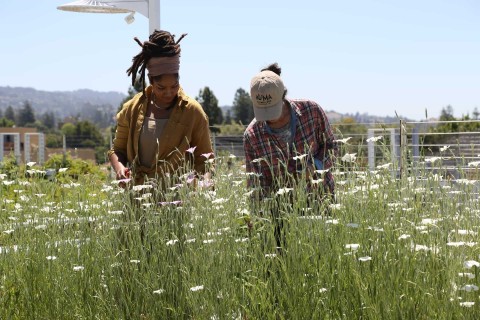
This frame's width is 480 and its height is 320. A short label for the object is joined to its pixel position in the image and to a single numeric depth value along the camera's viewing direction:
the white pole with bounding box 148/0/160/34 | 6.95
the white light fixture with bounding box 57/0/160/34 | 6.97
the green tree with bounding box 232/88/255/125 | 81.86
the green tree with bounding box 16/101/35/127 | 168.19
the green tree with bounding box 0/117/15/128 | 92.17
